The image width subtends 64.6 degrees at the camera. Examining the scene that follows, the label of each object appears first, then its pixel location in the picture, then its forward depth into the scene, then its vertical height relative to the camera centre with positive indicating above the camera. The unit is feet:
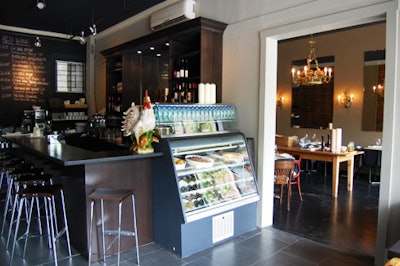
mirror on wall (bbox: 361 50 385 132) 25.13 +2.25
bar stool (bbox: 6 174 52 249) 11.10 -2.32
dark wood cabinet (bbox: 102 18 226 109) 14.19 +3.02
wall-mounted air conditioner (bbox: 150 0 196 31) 15.23 +5.15
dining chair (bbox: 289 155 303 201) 18.02 -2.99
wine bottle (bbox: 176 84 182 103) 15.90 +1.12
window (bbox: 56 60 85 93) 25.36 +3.19
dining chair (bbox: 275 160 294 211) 16.19 -2.78
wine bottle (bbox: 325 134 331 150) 21.12 -1.85
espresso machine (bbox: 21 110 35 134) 22.79 -0.31
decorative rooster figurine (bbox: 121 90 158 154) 11.08 -0.36
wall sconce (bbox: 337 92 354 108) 27.00 +1.64
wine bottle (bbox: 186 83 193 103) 15.34 +1.09
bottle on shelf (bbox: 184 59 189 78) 15.60 +2.37
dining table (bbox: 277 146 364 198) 19.08 -2.50
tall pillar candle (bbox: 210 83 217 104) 14.02 +1.03
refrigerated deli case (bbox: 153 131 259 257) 10.98 -2.82
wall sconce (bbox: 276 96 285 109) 32.40 +1.68
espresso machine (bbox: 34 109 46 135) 22.82 -0.15
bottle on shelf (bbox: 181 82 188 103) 15.62 +1.16
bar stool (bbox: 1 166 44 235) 12.06 -2.23
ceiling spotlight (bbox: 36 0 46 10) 15.61 +5.48
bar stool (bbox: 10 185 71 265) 9.88 -2.46
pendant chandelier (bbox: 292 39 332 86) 24.03 +3.23
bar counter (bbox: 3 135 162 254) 10.37 -2.27
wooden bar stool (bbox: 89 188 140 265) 9.62 -2.49
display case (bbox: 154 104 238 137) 11.93 -0.07
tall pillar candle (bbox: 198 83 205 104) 13.78 +1.03
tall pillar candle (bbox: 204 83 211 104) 13.85 +0.99
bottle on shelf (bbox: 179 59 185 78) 15.65 +2.37
